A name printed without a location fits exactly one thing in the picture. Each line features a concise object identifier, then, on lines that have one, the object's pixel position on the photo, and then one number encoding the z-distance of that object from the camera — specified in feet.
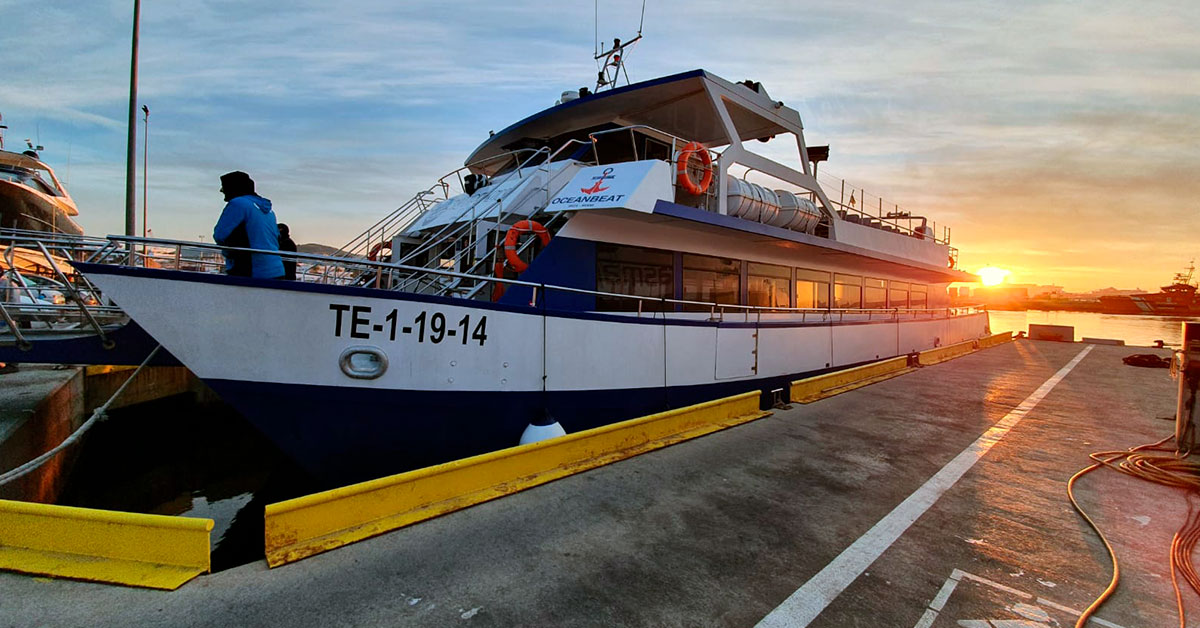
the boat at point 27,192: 86.02
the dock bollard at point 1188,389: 16.40
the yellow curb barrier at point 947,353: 44.30
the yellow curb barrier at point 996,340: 65.50
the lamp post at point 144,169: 79.94
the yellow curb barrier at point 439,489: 10.32
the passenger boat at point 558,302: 13.35
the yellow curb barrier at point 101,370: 30.89
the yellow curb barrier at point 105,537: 9.41
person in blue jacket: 14.06
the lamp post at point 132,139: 41.11
